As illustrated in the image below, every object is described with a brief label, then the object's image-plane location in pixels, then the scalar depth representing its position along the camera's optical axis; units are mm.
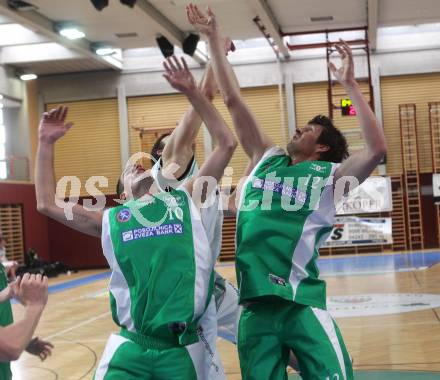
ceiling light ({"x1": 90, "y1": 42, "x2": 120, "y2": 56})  22770
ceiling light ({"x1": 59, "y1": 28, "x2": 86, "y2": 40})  20203
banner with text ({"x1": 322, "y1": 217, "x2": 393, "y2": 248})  21297
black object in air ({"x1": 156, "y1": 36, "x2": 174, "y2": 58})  19300
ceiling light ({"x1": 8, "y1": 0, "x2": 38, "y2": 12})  17359
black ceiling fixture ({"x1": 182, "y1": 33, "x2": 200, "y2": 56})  15333
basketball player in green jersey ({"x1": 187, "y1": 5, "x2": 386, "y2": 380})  3750
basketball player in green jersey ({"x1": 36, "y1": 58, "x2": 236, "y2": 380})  3416
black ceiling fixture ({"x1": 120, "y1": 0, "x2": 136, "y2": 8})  14102
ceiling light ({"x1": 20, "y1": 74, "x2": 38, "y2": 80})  24380
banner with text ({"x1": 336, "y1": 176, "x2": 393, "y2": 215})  21500
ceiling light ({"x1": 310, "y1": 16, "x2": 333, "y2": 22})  20703
